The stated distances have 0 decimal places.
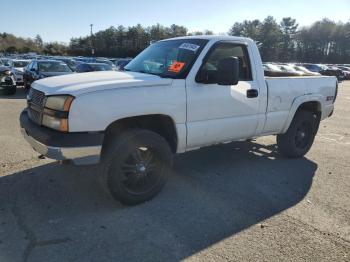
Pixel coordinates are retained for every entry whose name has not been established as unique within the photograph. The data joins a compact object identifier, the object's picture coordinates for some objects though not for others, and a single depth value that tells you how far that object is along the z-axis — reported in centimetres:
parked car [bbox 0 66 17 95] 1409
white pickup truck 381
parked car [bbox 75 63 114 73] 1885
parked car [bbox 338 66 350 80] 4058
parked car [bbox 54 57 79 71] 2632
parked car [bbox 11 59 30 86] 1839
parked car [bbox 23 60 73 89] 1597
